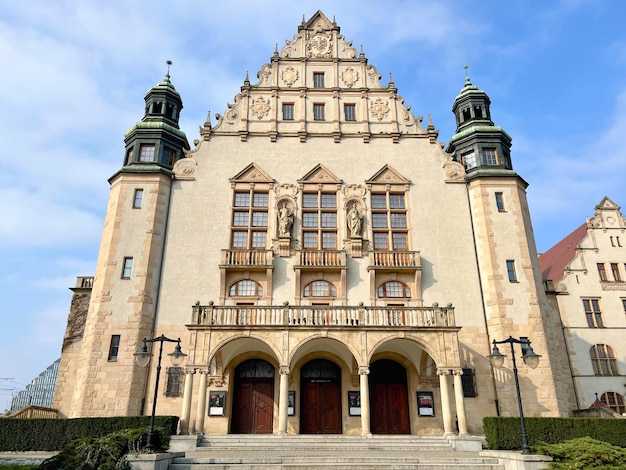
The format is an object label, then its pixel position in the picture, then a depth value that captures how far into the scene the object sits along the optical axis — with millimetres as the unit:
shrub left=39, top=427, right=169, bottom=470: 11648
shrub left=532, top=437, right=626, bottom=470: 11570
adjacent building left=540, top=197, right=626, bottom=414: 24391
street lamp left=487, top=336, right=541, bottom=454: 13066
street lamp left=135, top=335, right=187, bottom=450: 13714
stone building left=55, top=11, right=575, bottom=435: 19047
